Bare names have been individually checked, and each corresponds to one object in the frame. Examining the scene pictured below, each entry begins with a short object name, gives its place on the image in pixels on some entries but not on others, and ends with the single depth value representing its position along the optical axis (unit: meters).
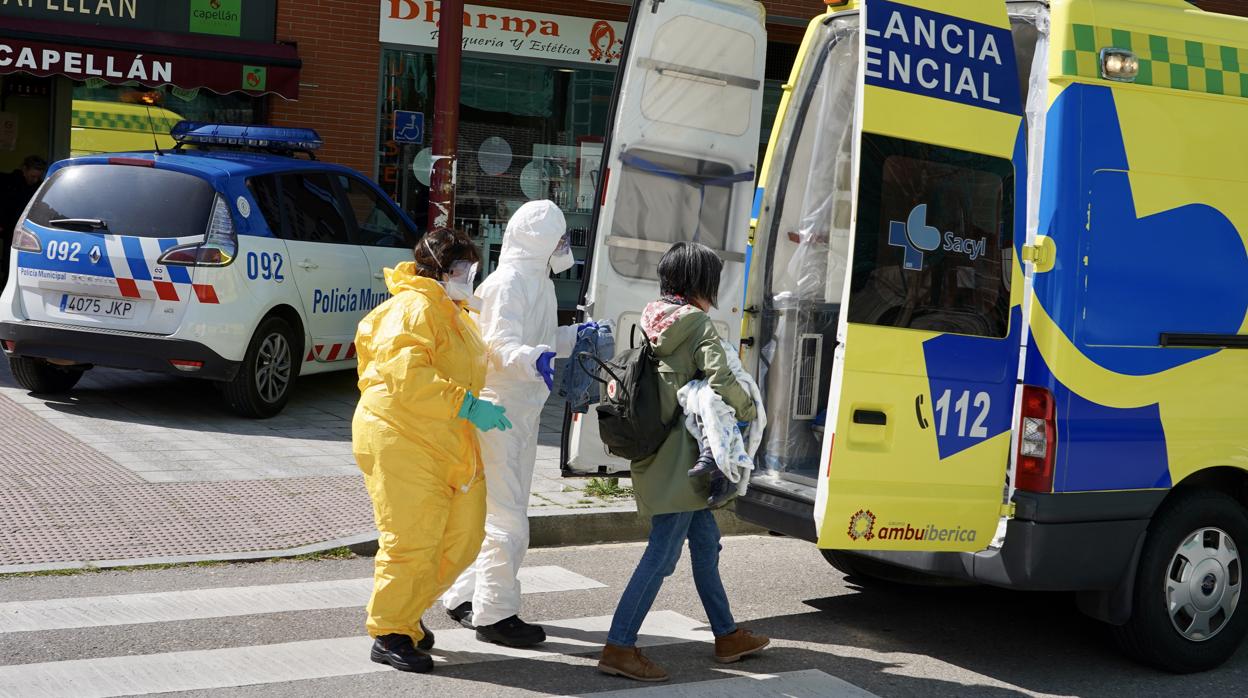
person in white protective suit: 5.57
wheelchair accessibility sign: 14.83
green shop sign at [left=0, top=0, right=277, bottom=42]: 13.08
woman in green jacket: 5.18
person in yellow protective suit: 5.08
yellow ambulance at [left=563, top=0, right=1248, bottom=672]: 5.01
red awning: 12.73
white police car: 9.14
